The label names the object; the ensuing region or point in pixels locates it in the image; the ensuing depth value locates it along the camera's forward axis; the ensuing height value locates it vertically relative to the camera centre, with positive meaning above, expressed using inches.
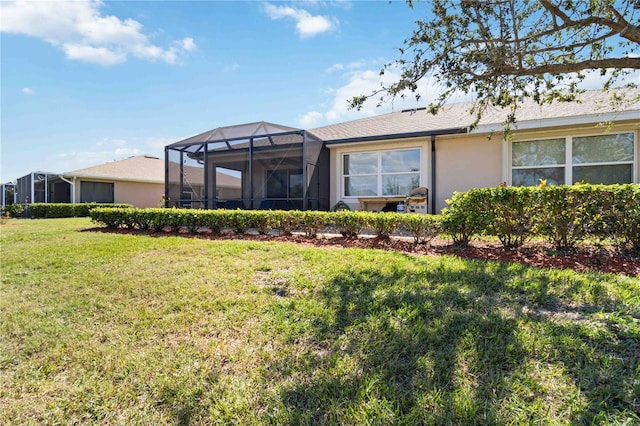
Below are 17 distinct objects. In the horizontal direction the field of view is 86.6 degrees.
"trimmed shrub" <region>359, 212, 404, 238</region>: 272.7 -13.6
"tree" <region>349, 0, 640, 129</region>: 197.5 +102.4
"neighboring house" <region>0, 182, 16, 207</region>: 1101.5 +39.8
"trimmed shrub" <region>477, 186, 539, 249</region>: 225.9 -4.6
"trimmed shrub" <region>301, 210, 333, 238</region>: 298.5 -14.0
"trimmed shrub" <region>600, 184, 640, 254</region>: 199.8 -7.2
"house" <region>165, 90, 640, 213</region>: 361.4 +66.8
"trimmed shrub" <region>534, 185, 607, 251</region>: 209.6 -4.3
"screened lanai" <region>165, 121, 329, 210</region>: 461.1 +56.4
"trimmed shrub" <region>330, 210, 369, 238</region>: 284.5 -13.9
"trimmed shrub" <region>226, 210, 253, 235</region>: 324.8 -15.3
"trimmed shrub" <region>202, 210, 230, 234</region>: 336.8 -15.1
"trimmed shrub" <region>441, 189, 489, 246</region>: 240.5 -8.1
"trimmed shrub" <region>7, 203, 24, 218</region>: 817.5 -13.5
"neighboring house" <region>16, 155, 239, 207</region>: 843.4 +52.0
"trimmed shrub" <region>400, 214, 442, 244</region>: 256.8 -15.8
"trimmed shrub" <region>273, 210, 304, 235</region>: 309.6 -13.7
